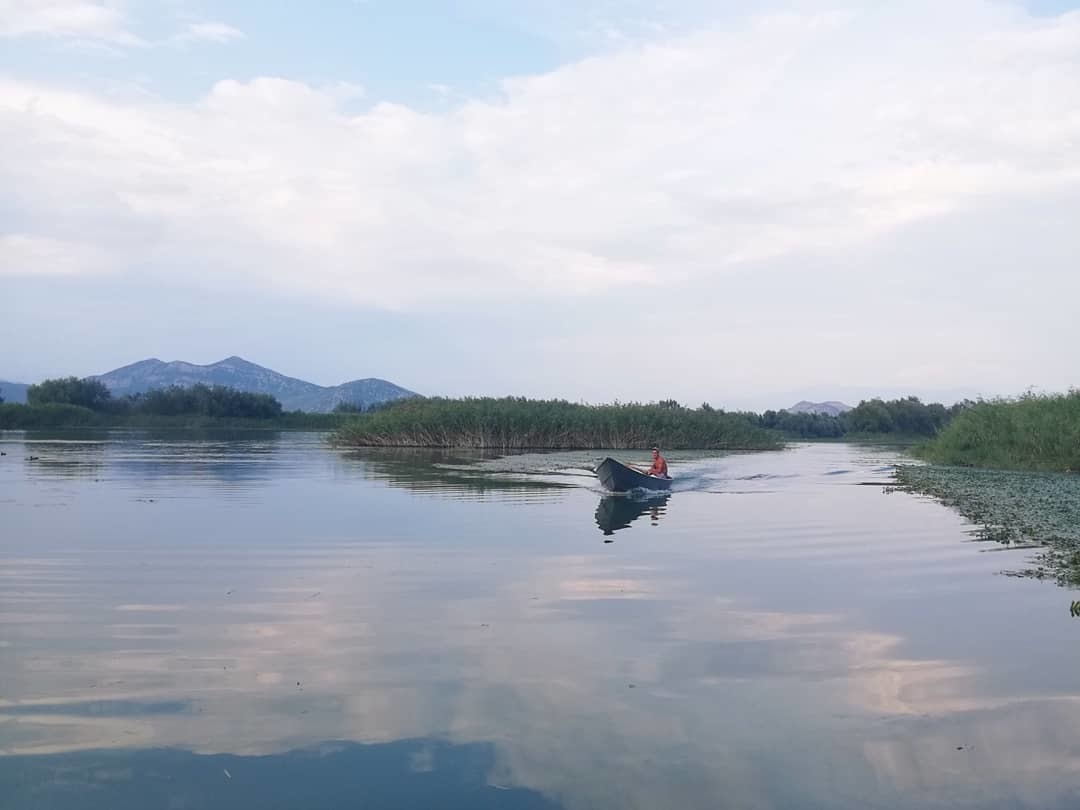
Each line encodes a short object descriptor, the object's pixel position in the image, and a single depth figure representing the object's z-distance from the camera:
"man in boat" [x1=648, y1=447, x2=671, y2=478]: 24.40
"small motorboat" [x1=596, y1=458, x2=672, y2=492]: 22.88
